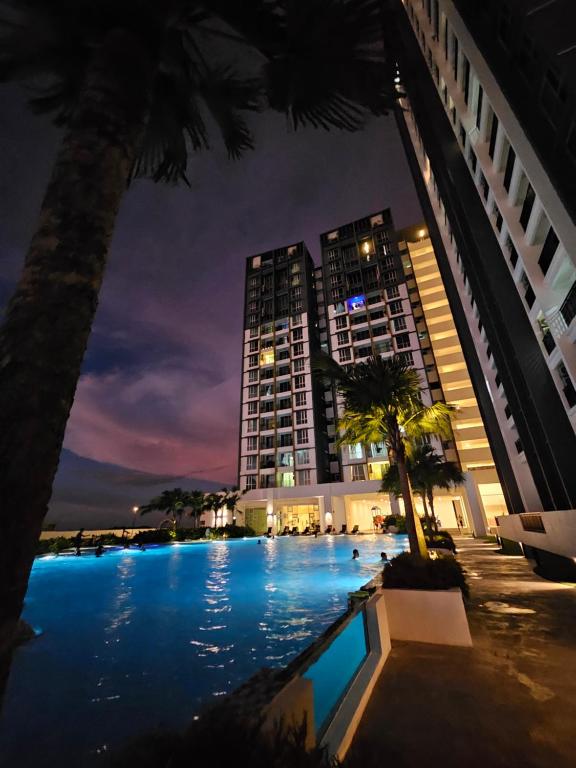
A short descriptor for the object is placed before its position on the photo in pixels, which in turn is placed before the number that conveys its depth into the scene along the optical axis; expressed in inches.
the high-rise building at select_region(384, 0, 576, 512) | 378.3
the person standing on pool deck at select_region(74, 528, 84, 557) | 1288.1
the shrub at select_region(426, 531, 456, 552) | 681.0
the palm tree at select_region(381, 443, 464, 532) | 1058.7
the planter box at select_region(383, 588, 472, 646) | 228.8
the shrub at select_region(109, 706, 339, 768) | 65.7
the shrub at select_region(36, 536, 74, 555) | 1234.0
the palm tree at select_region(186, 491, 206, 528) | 2036.4
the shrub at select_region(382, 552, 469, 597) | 250.4
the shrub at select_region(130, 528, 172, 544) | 1487.5
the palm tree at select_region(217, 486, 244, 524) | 1943.9
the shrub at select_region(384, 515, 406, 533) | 1524.4
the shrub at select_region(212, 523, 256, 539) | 1795.0
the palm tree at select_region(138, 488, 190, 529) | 2098.9
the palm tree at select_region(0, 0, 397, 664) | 48.9
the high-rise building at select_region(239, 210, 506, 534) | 1737.2
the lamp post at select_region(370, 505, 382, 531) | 1819.4
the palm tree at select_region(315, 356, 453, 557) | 437.1
